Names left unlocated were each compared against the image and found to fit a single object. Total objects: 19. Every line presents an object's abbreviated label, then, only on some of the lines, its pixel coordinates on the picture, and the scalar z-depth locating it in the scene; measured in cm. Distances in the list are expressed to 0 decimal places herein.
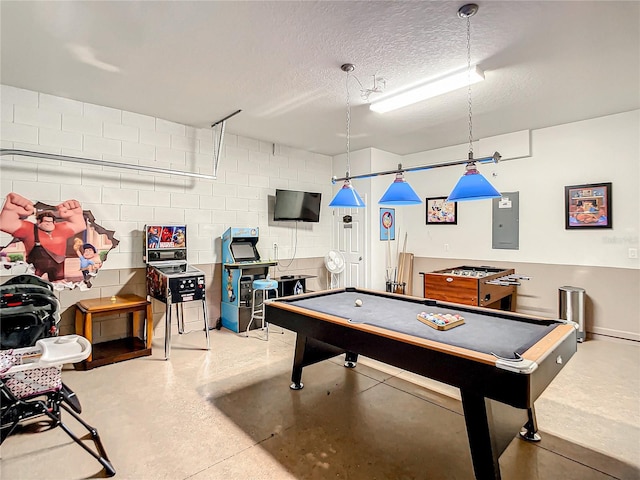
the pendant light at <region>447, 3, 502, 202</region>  267
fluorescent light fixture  322
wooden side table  370
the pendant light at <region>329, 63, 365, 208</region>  345
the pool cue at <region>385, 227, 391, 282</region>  656
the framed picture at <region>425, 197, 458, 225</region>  614
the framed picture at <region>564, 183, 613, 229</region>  459
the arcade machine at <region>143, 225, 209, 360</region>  400
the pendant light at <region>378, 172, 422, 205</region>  324
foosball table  427
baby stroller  211
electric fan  620
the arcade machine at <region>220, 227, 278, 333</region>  501
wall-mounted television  584
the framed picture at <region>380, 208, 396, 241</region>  643
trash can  462
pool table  170
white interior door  633
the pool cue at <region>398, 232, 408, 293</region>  664
